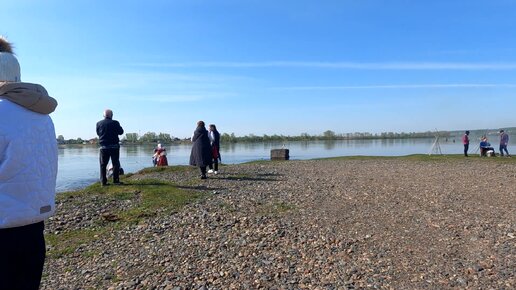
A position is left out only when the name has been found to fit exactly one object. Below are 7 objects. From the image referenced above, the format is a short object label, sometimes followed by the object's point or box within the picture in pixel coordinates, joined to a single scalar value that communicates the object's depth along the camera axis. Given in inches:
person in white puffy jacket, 91.0
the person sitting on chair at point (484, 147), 1001.2
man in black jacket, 454.6
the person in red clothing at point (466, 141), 998.2
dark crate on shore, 1003.3
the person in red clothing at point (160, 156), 789.5
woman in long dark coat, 532.4
